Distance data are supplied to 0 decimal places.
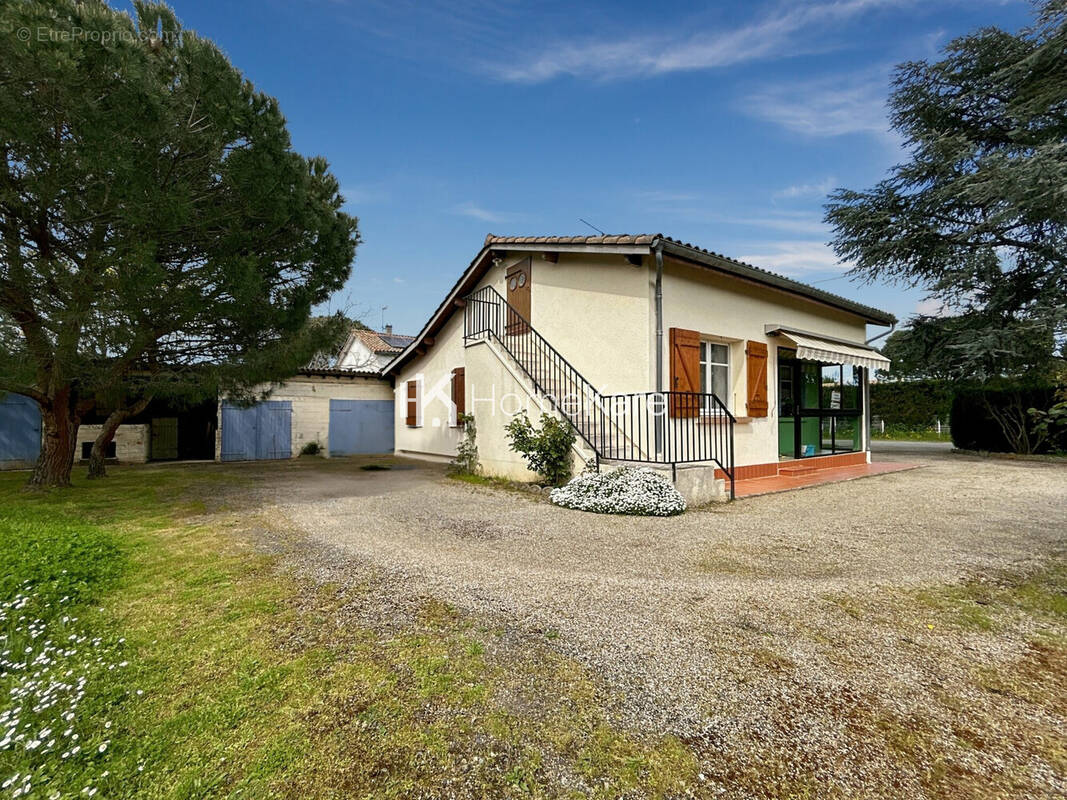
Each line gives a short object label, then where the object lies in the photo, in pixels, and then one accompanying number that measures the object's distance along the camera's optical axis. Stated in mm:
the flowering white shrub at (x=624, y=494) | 6664
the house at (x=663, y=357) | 8539
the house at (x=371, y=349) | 28078
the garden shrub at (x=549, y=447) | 8406
